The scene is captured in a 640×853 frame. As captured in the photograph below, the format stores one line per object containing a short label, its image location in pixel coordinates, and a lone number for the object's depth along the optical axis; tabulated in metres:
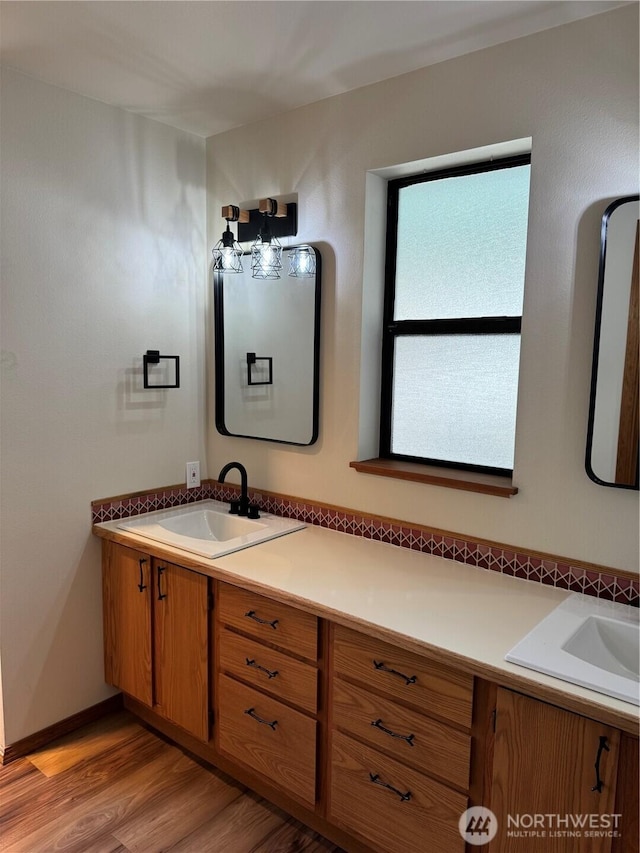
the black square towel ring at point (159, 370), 2.62
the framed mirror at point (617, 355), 1.69
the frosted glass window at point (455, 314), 2.09
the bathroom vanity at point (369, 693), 1.36
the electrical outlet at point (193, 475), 2.87
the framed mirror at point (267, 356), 2.49
